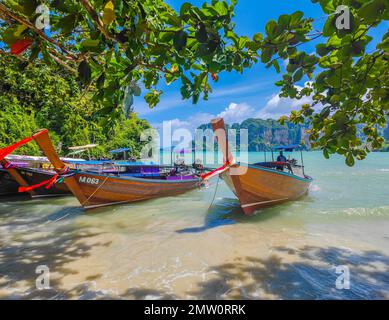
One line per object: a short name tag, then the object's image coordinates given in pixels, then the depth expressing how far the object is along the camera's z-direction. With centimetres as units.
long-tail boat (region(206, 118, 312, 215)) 785
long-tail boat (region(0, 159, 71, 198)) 1254
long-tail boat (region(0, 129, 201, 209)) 905
